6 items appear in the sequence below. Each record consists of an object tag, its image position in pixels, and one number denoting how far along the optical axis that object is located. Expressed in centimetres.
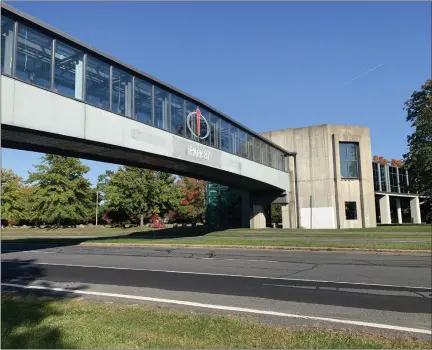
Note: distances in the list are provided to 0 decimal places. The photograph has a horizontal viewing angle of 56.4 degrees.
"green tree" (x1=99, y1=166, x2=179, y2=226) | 5909
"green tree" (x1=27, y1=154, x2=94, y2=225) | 6325
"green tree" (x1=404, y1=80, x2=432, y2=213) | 3096
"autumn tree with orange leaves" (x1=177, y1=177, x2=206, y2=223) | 6238
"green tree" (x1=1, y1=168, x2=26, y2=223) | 7096
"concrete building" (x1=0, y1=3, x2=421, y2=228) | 1459
